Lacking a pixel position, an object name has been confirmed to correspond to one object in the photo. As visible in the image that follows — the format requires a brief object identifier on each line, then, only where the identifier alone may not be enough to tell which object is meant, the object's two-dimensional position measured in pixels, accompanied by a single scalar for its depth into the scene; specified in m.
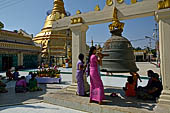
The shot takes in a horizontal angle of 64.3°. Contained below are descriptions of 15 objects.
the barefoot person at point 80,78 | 4.20
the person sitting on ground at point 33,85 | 6.13
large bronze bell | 3.27
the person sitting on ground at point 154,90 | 3.75
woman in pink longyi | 3.44
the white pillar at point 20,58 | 19.35
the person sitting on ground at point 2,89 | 5.93
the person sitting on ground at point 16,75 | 9.84
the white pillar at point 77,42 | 4.70
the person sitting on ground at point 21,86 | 5.82
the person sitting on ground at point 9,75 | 10.14
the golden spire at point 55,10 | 28.00
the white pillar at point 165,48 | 3.19
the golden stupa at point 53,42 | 23.67
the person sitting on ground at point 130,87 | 4.24
